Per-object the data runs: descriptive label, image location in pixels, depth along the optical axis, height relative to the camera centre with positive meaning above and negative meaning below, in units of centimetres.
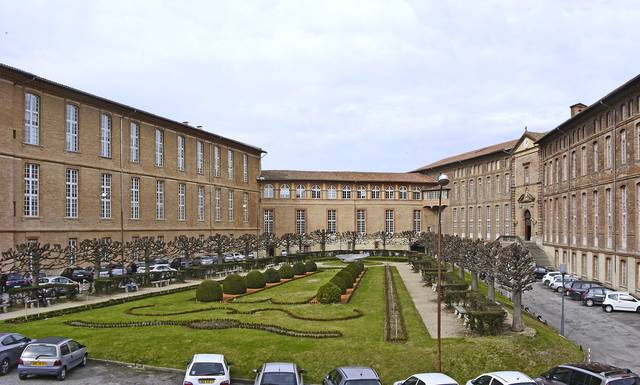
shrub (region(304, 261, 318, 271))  4919 -539
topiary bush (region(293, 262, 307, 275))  4591 -526
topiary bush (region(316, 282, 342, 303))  2925 -467
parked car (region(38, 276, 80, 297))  3144 -472
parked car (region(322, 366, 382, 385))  1343 -425
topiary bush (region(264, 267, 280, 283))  3981 -503
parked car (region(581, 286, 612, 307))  3253 -542
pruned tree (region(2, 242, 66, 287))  3228 -300
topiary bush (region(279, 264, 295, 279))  4344 -518
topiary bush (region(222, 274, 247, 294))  3388 -483
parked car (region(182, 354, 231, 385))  1480 -448
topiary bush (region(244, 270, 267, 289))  3656 -489
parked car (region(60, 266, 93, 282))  4169 -514
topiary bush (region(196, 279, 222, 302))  3108 -484
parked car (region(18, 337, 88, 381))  1653 -453
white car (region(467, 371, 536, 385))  1337 -427
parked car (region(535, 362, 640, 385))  1346 -431
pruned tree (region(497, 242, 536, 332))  2198 -275
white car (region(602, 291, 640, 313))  3041 -544
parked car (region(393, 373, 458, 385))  1336 -427
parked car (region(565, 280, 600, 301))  3472 -534
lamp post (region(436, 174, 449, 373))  1628 -175
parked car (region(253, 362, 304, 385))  1383 -427
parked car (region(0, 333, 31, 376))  1745 -459
